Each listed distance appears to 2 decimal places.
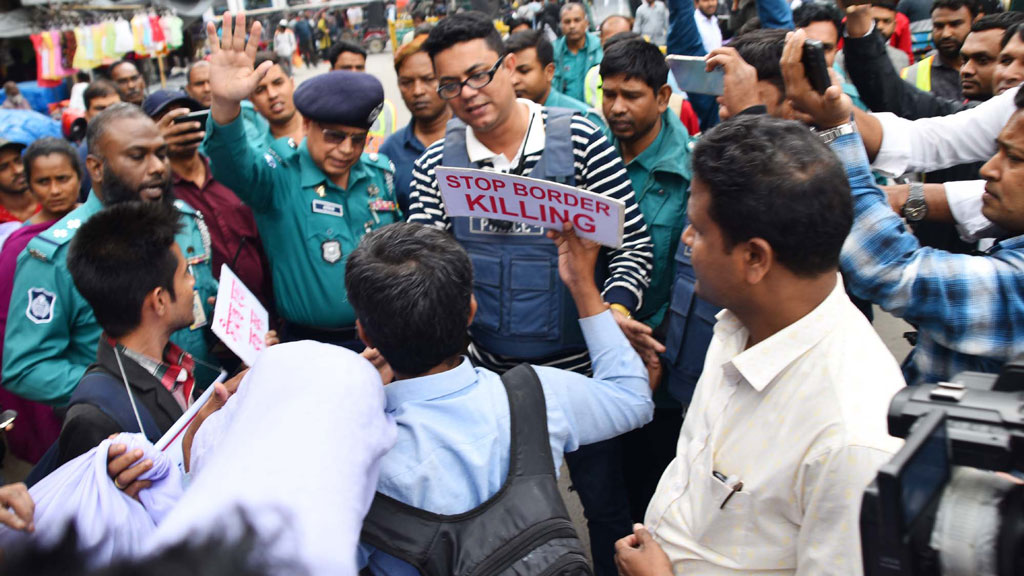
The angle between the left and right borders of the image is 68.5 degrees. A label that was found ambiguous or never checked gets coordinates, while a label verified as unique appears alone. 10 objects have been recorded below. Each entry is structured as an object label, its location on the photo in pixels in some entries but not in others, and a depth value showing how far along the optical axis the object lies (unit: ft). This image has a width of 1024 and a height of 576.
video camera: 2.40
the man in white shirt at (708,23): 23.59
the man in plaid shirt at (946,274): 4.69
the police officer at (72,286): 8.02
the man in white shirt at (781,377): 3.83
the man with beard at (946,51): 15.48
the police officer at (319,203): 9.28
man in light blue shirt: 4.44
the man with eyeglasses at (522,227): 7.68
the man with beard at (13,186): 13.44
